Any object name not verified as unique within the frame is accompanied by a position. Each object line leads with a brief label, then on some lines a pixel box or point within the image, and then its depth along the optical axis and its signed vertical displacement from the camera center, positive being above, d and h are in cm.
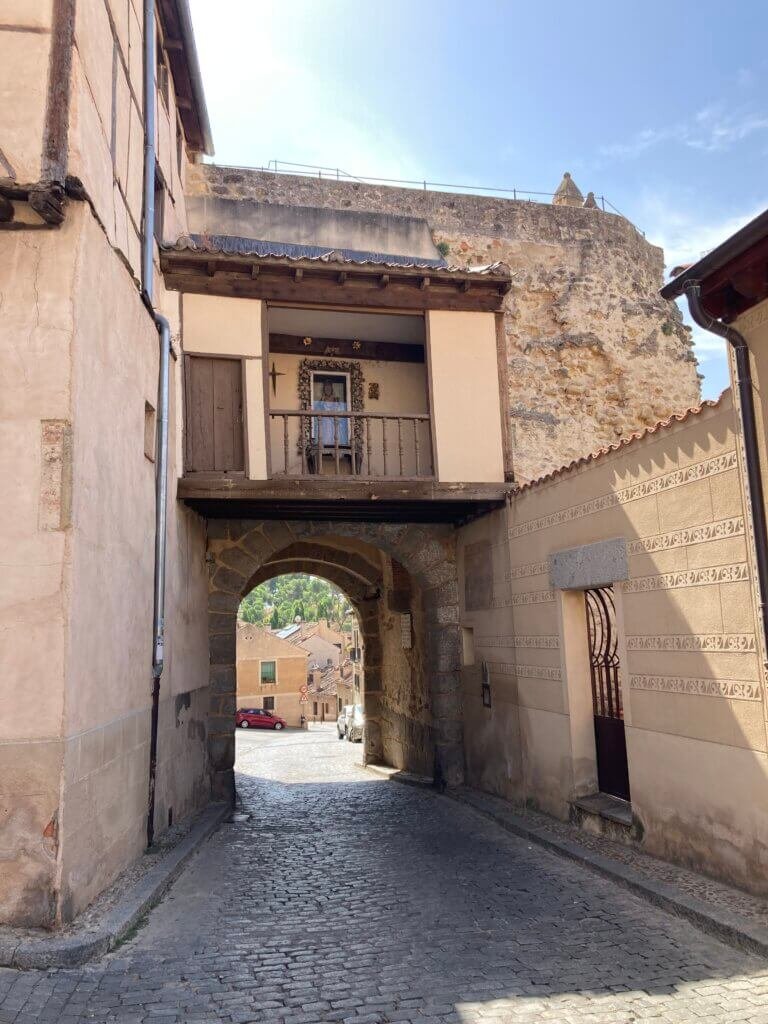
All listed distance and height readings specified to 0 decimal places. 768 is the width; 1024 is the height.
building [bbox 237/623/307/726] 4169 -236
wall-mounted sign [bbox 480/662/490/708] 913 -72
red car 3719 -423
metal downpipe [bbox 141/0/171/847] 657 +231
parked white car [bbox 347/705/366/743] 2169 -277
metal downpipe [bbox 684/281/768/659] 465 +122
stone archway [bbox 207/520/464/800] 962 +37
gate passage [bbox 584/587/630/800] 682 -68
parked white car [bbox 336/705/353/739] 2509 -310
